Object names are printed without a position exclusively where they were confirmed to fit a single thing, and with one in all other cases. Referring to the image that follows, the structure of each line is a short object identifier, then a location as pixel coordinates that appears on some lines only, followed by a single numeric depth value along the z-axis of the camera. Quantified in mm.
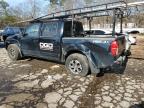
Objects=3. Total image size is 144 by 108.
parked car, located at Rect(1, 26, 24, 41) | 8763
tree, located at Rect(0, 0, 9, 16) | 21826
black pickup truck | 3103
